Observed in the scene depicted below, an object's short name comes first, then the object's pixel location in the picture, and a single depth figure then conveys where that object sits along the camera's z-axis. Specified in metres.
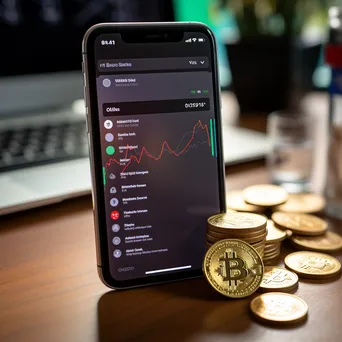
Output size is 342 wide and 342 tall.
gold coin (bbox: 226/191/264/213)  0.59
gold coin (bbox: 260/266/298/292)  0.43
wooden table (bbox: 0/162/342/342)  0.38
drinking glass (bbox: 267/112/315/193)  0.70
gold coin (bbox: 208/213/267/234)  0.44
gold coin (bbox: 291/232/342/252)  0.51
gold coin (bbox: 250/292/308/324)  0.39
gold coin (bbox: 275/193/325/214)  0.59
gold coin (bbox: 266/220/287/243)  0.49
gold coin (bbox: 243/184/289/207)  0.59
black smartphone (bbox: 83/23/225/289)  0.45
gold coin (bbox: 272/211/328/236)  0.53
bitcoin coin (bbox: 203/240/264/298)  0.43
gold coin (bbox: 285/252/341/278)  0.46
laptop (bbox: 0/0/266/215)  0.69
